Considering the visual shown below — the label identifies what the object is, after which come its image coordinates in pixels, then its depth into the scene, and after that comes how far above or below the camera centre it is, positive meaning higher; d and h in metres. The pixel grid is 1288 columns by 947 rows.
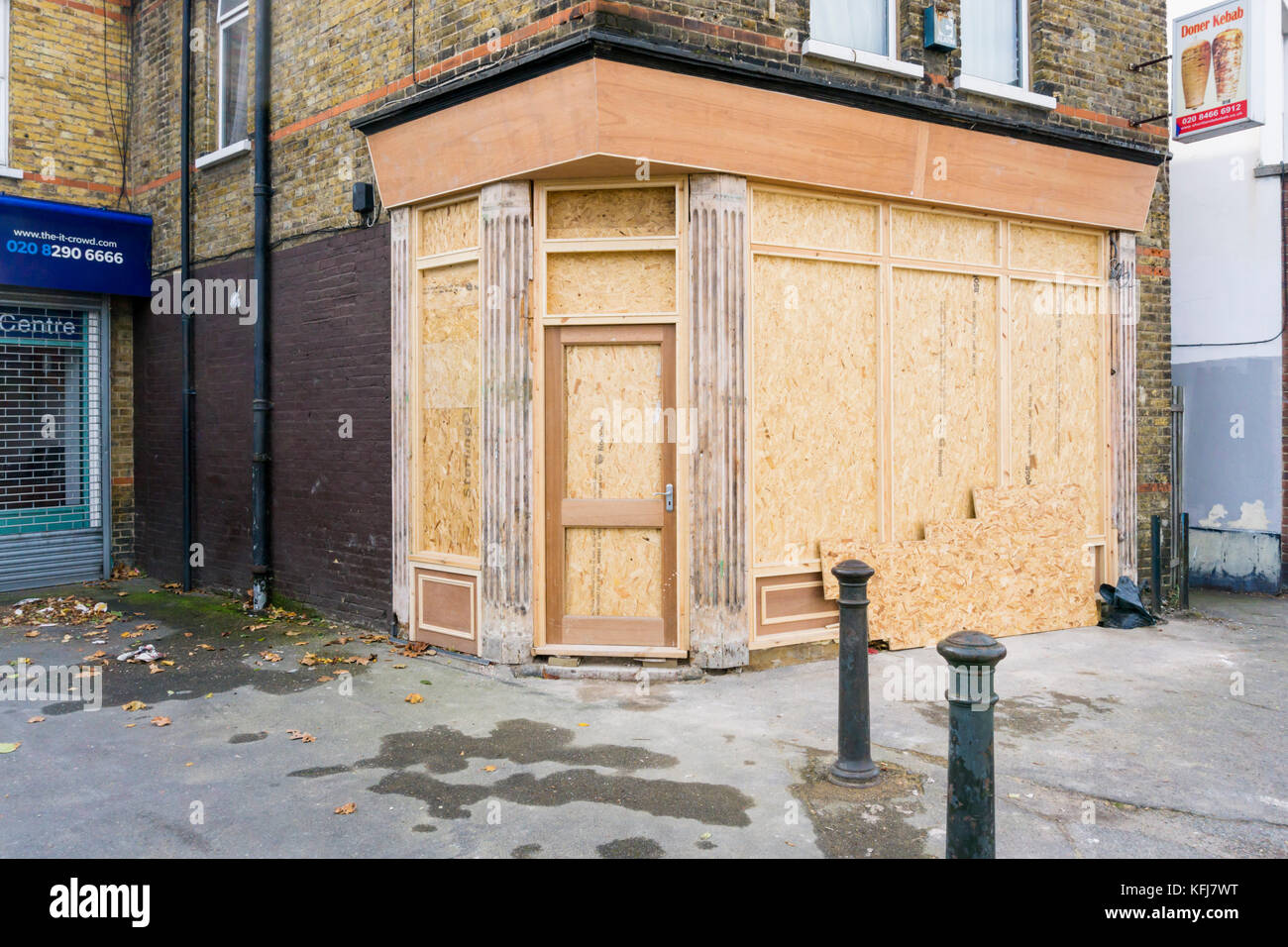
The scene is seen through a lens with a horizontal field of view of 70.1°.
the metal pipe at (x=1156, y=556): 9.48 -1.03
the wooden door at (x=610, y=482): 7.14 -0.18
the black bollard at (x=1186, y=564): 9.66 -1.13
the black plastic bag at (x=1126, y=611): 9.02 -1.52
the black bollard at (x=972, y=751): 3.38 -1.10
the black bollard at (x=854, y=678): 4.88 -1.17
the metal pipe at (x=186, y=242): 10.80 +2.62
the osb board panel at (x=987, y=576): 7.94 -1.09
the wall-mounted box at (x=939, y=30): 8.11 +3.80
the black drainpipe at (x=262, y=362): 9.50 +1.04
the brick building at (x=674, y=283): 7.05 +1.53
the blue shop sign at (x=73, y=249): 10.41 +2.56
